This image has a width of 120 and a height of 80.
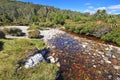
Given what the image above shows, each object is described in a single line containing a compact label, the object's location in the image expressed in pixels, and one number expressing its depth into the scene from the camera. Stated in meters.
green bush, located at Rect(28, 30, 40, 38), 8.83
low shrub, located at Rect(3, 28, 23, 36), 9.18
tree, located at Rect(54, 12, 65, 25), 20.07
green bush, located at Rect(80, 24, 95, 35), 11.11
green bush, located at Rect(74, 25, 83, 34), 12.23
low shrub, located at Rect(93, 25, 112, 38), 10.15
